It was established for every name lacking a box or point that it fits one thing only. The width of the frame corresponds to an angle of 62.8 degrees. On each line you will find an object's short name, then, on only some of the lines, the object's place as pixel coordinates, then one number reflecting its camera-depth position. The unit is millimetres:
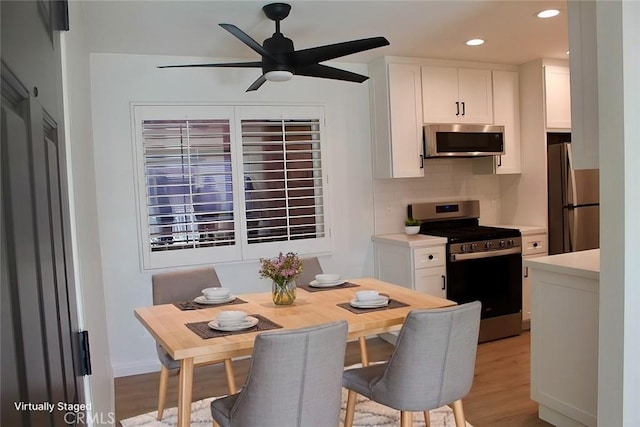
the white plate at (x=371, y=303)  2717
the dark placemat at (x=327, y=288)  3270
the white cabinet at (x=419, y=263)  4445
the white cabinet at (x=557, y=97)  4984
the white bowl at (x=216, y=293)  2996
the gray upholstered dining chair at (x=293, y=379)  1923
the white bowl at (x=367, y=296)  2754
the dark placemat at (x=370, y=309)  2681
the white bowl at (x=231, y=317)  2418
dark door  570
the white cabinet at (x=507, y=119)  5121
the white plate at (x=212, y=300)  2975
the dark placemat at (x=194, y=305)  2904
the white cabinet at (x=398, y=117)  4633
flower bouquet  2803
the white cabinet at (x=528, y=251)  4898
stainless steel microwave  4746
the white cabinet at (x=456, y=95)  4785
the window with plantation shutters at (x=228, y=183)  4168
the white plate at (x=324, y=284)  3305
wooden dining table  2240
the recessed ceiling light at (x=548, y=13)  3469
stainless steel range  4578
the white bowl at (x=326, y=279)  3314
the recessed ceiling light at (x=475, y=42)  4176
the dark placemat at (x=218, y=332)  2348
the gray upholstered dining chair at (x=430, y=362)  2232
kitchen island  2801
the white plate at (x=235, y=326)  2385
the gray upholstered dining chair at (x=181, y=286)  3293
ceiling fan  2746
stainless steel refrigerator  4844
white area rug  3127
